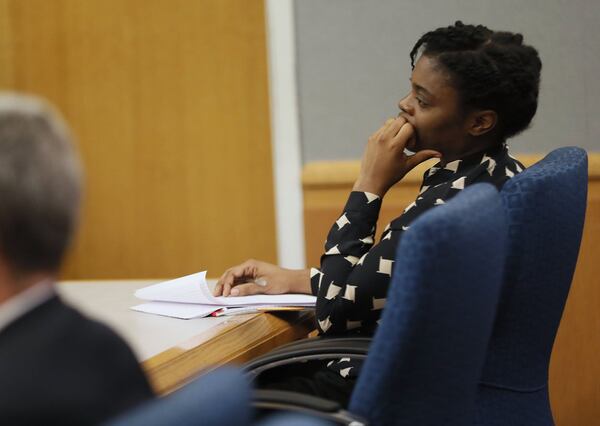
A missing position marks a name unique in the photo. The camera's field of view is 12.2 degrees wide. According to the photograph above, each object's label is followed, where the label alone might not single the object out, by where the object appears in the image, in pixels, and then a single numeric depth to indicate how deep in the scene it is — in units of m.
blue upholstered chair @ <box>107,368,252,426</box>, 2.91
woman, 4.78
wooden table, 4.54
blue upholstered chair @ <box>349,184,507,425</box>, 4.27
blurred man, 2.98
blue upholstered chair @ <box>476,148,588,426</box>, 4.59
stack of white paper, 4.91
